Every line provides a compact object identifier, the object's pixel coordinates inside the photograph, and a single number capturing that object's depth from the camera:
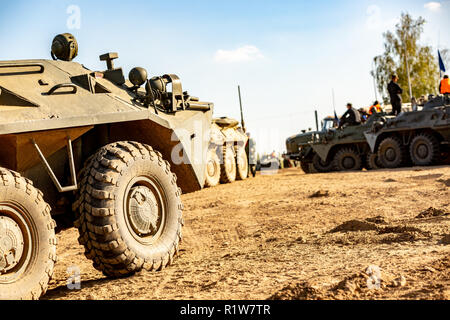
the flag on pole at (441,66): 24.38
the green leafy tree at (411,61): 38.69
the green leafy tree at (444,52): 39.31
